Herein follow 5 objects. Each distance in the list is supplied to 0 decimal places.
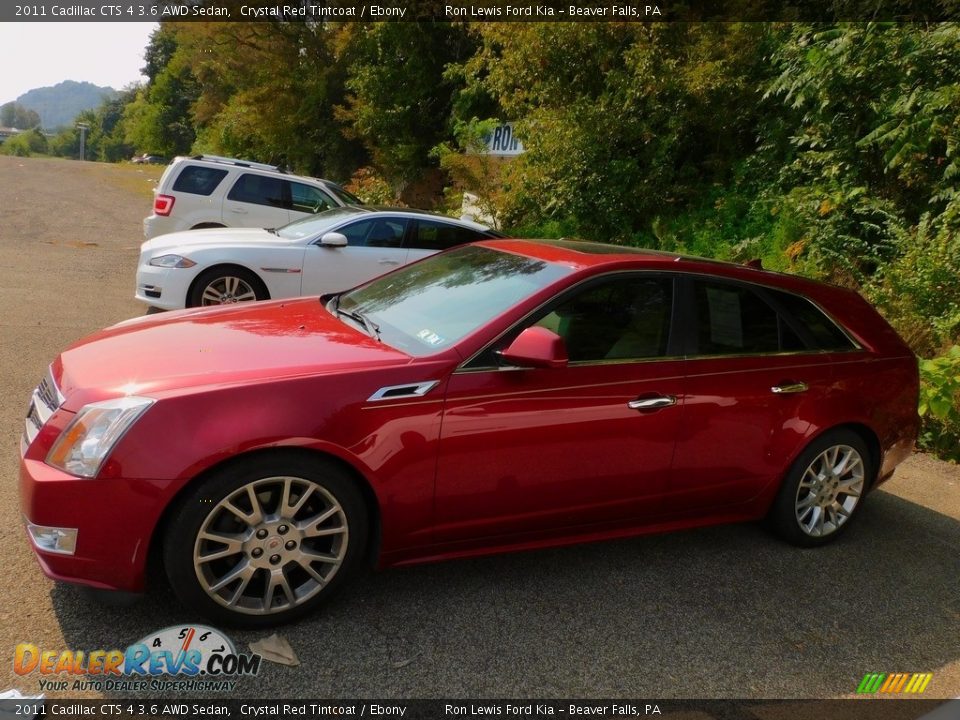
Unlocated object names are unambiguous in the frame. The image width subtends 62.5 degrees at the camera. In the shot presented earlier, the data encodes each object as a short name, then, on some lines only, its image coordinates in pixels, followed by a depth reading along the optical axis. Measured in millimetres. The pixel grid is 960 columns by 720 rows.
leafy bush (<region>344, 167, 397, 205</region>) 21828
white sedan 7812
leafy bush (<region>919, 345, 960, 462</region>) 6277
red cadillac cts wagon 2932
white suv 11828
